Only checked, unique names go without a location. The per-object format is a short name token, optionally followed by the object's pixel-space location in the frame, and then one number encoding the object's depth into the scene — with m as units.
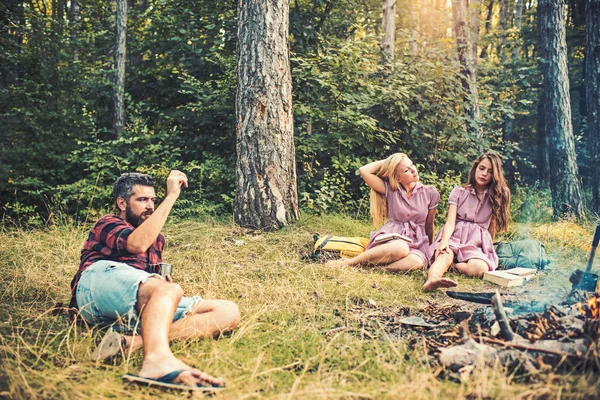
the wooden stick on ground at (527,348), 2.49
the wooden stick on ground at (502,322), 2.79
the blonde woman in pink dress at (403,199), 5.50
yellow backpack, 5.40
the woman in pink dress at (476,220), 5.25
